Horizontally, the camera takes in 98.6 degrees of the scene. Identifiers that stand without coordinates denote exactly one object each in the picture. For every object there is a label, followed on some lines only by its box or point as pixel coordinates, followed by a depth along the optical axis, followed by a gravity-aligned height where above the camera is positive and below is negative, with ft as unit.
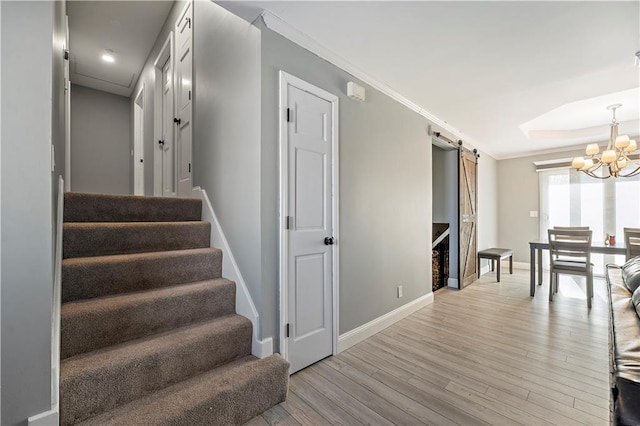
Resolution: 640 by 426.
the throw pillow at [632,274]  6.19 -1.51
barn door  14.55 -0.19
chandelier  10.27 +2.36
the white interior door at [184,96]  9.82 +4.44
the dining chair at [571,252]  11.37 -1.66
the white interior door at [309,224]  6.72 -0.27
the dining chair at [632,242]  11.01 -1.18
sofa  2.39 -1.82
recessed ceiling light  13.24 +7.81
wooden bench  15.53 -2.34
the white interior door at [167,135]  11.40 +3.45
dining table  11.64 -1.57
